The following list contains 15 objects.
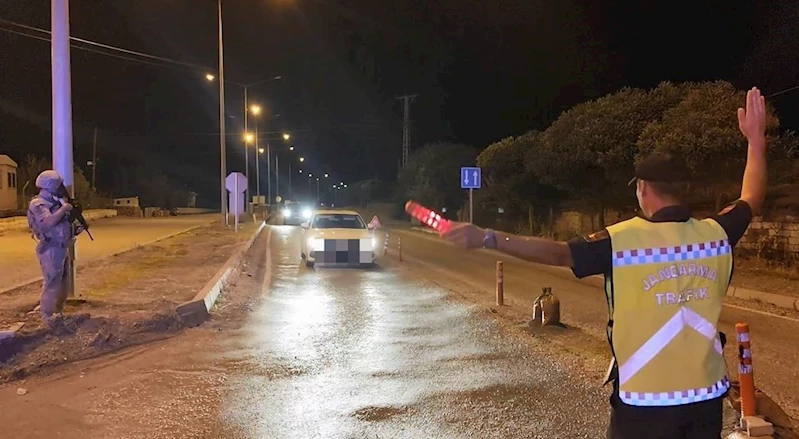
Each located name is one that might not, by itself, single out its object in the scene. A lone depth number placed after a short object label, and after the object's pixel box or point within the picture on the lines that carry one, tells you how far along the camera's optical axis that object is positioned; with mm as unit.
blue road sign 24864
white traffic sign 34312
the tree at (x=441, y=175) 46250
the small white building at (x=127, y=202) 71588
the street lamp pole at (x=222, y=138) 32688
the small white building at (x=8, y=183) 47562
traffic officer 2658
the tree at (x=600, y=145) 21516
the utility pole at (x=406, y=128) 51875
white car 17938
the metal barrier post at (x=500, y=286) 11969
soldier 8875
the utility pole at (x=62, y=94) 10523
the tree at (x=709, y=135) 17656
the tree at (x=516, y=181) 31438
